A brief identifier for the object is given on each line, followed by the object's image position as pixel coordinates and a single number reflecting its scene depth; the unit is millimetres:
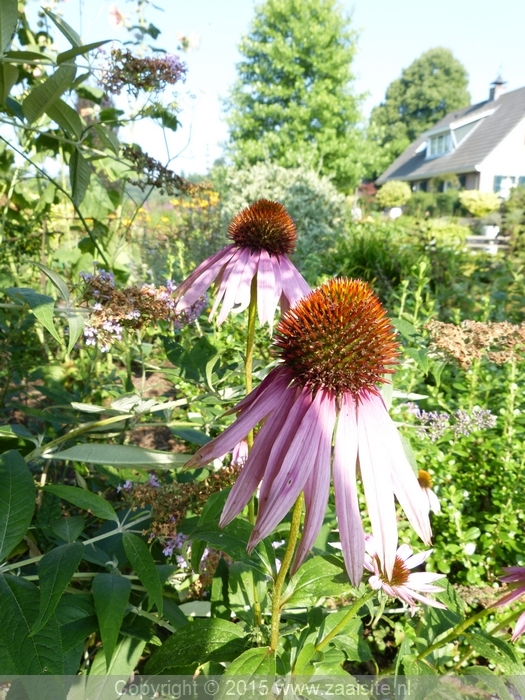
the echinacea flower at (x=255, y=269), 231
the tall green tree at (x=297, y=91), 12930
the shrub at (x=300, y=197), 4884
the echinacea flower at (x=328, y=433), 129
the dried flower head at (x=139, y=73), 319
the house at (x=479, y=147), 18552
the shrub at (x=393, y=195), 17523
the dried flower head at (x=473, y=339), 241
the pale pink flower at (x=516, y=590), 169
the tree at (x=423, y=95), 32512
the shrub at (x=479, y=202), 13937
